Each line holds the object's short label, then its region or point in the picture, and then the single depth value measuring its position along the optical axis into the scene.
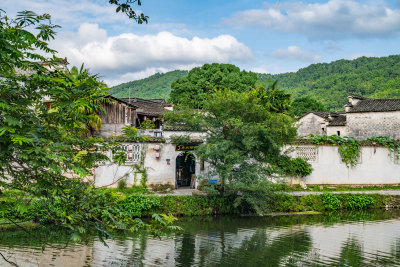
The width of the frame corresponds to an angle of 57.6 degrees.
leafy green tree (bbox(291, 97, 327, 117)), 46.23
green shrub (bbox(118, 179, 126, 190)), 17.16
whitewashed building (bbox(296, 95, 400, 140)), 27.66
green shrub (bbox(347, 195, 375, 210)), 17.36
